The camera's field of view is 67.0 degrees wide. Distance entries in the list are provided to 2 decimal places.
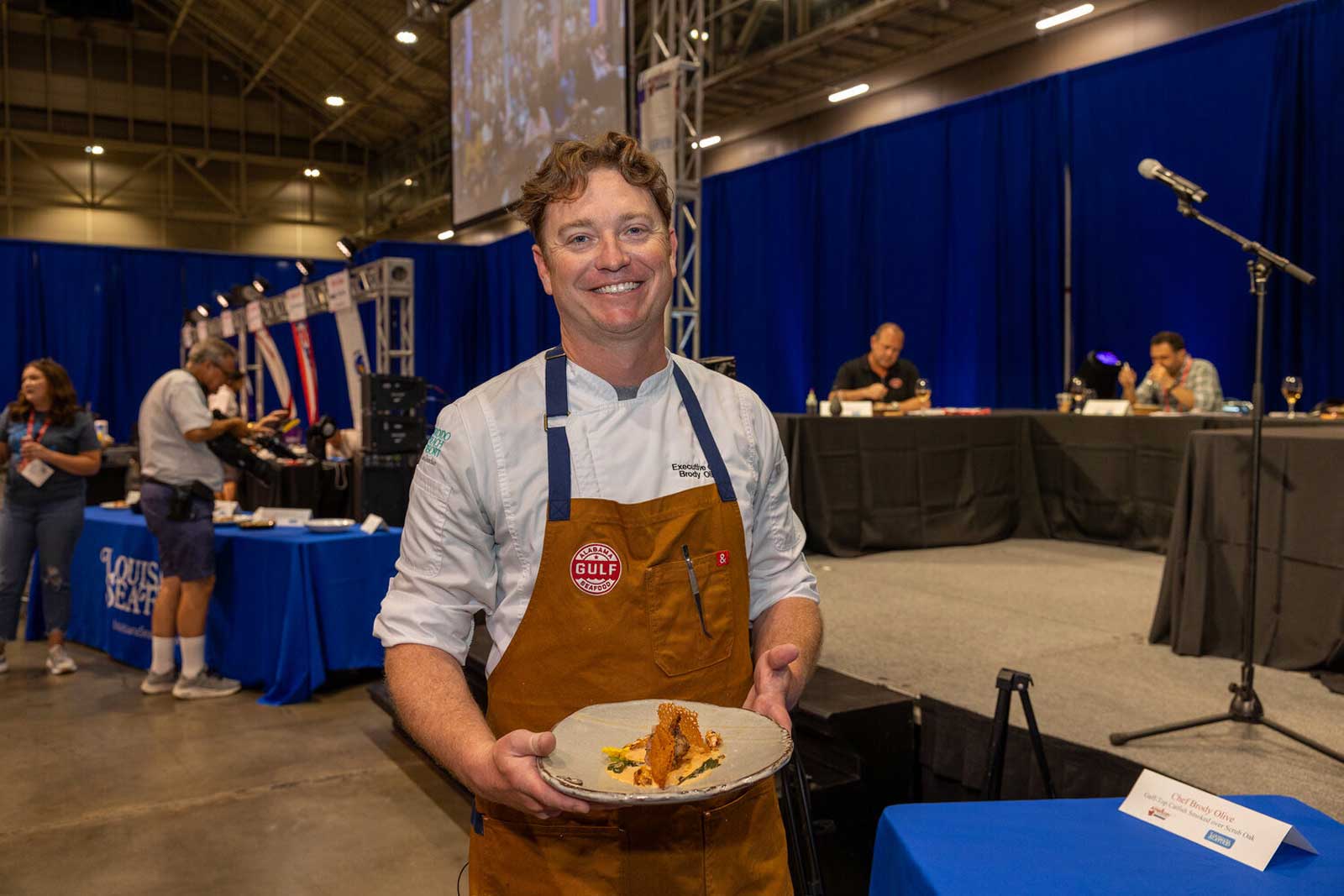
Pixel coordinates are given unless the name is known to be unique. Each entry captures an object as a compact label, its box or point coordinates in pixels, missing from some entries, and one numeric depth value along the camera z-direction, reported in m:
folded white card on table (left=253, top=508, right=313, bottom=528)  4.36
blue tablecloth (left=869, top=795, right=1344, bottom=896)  1.04
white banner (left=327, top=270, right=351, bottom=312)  8.12
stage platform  2.27
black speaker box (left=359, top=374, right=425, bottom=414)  5.49
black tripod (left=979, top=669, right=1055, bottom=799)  1.74
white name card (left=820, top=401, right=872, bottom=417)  5.49
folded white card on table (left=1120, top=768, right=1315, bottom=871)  1.08
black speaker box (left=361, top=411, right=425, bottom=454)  5.47
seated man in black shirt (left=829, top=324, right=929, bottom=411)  5.89
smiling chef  1.09
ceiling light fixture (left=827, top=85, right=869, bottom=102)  10.18
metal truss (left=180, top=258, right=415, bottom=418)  6.89
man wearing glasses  3.93
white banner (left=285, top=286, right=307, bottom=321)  9.27
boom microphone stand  2.45
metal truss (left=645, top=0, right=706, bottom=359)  5.72
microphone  2.58
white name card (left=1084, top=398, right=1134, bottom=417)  5.48
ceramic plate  0.87
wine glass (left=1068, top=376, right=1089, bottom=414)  5.95
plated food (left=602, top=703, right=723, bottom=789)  0.97
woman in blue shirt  4.23
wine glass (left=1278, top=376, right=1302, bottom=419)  4.95
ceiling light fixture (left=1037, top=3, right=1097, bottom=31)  8.08
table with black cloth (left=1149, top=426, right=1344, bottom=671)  2.99
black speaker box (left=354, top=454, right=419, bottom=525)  5.45
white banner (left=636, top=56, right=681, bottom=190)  5.69
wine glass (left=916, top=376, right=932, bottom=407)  5.82
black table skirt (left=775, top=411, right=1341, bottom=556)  5.34
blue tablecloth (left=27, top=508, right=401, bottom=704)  3.96
